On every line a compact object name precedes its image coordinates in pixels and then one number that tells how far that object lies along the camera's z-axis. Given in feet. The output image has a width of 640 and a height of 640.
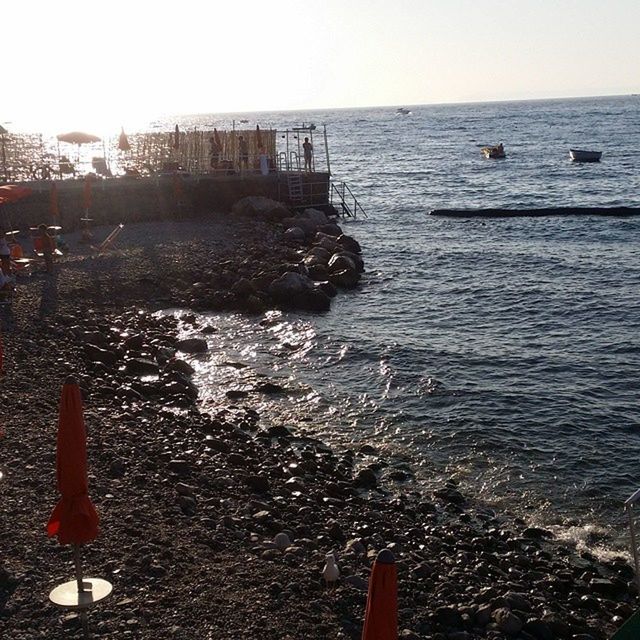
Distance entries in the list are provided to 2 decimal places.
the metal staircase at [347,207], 155.32
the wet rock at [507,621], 31.53
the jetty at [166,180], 110.73
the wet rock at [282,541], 35.57
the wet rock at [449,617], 31.48
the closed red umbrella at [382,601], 19.43
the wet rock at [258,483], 42.93
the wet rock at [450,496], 45.52
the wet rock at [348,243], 111.14
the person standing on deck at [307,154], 134.40
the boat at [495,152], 281.74
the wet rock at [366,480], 46.85
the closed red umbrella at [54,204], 106.42
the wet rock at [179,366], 63.41
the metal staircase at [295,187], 130.62
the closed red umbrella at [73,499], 25.76
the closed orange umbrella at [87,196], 109.40
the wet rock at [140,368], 61.31
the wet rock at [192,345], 70.33
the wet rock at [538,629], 31.78
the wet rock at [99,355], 61.46
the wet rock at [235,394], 61.11
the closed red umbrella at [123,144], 129.29
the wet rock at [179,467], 42.98
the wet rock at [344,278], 96.99
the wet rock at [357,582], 32.52
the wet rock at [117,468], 40.42
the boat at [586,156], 255.29
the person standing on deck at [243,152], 130.21
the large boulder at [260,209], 120.98
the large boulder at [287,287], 86.38
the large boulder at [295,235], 110.93
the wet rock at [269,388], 62.64
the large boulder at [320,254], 100.58
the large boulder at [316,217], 121.08
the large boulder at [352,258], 101.91
